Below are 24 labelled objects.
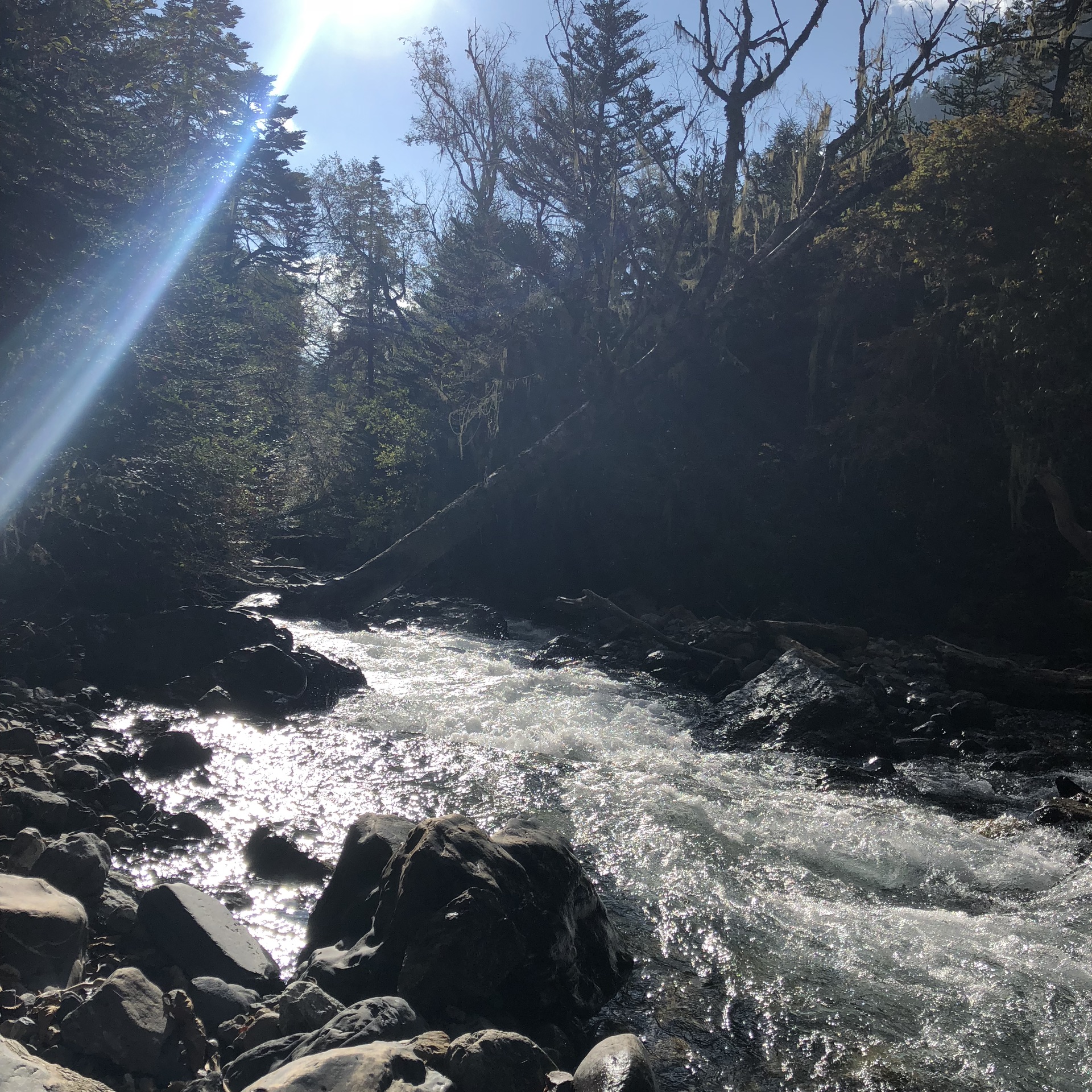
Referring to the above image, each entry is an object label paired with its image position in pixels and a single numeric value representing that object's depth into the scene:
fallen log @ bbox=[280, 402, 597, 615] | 15.70
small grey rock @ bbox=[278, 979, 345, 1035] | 3.76
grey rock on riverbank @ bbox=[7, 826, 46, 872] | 4.66
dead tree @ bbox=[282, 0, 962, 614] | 15.34
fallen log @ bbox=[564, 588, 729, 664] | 12.91
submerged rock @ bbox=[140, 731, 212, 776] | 7.52
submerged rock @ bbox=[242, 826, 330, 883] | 5.65
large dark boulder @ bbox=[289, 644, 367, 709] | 10.69
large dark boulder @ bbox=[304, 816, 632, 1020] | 4.11
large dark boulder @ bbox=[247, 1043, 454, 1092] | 3.00
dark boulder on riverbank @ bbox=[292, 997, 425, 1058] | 3.45
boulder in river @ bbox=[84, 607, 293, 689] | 10.91
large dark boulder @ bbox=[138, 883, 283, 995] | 4.24
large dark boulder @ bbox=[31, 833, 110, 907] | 4.58
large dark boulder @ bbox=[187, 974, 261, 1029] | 3.94
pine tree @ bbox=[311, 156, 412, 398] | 33.22
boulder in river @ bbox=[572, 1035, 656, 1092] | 3.38
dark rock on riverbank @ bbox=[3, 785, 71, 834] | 5.44
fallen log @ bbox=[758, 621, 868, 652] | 13.38
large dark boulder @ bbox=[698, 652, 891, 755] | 8.72
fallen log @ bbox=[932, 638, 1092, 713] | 10.42
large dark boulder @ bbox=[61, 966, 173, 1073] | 3.41
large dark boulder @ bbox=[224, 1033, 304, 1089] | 3.43
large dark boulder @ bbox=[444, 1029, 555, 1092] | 3.34
